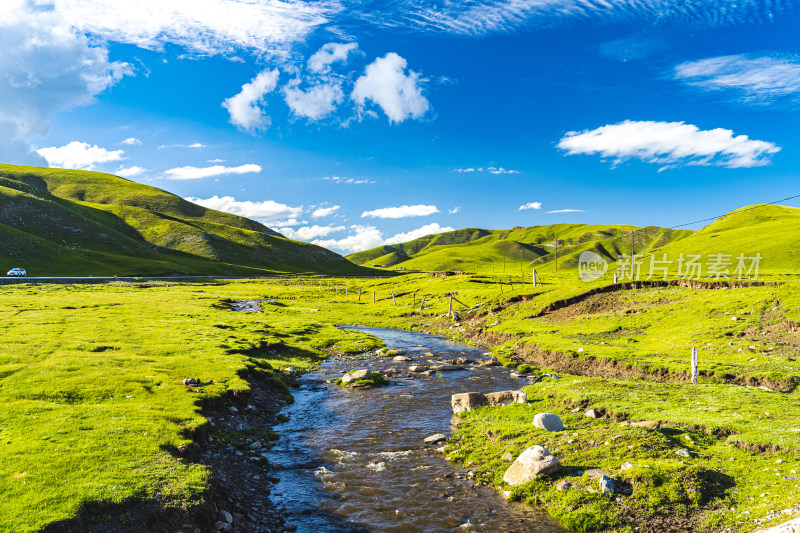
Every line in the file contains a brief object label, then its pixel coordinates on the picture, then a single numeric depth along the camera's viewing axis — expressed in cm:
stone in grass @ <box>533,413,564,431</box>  2227
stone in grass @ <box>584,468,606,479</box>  1675
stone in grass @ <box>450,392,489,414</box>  2790
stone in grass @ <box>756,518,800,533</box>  1064
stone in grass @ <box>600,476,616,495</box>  1591
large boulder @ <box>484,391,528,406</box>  2839
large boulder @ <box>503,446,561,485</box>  1766
